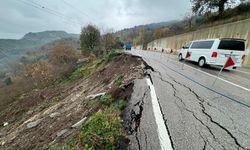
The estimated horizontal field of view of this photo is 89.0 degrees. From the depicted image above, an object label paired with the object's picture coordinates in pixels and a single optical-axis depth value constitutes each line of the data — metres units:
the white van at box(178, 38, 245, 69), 8.20
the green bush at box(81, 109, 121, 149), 2.35
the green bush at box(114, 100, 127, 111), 3.50
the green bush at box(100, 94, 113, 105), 4.15
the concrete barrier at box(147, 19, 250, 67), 12.78
